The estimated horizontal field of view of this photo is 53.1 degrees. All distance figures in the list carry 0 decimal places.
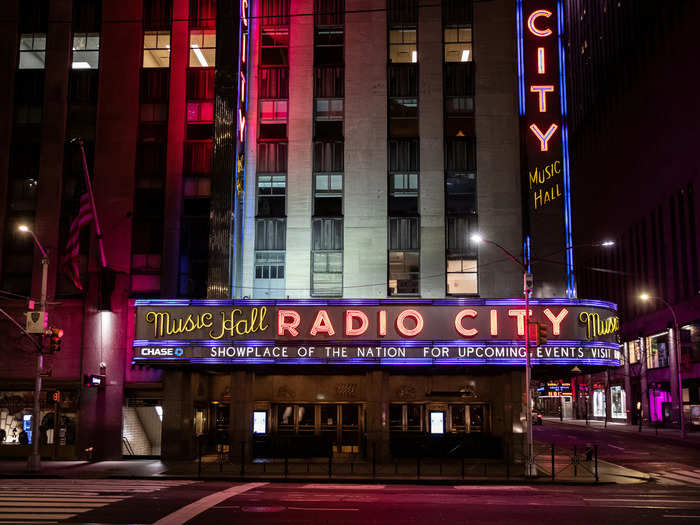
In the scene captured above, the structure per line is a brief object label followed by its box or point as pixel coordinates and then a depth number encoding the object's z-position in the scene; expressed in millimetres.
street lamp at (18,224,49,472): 29438
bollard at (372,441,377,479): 27258
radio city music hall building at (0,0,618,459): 34625
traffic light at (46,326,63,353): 30797
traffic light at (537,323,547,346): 28016
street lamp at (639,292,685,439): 56250
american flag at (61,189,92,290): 34000
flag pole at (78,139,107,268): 33219
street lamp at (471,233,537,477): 27609
